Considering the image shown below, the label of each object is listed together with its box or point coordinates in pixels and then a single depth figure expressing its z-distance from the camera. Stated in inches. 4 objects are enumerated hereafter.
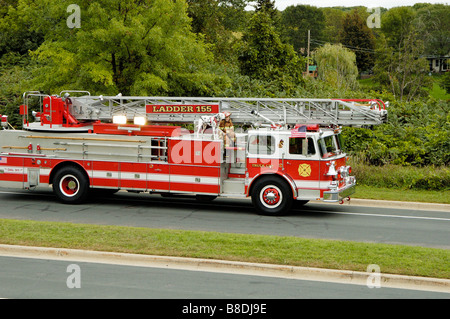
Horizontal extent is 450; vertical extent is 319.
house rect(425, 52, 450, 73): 3169.3
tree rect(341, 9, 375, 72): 3321.9
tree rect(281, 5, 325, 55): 3993.6
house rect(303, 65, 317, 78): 2523.6
